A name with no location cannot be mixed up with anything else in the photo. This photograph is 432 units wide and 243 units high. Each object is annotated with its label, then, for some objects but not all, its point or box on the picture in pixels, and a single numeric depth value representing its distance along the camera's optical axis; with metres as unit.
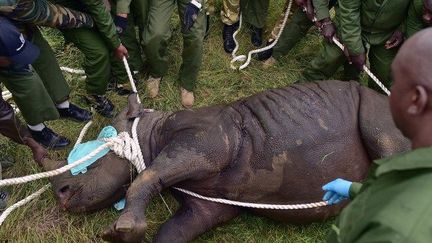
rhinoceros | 3.49
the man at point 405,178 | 1.42
